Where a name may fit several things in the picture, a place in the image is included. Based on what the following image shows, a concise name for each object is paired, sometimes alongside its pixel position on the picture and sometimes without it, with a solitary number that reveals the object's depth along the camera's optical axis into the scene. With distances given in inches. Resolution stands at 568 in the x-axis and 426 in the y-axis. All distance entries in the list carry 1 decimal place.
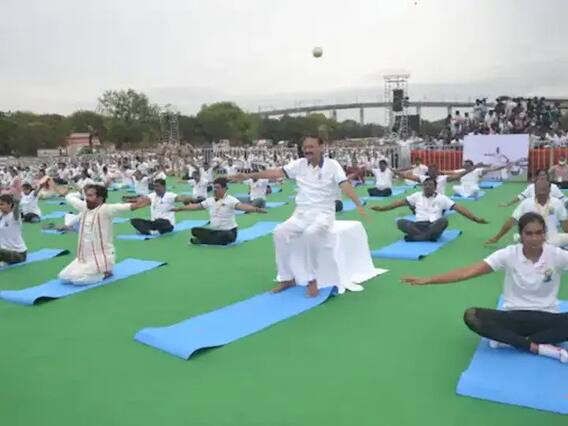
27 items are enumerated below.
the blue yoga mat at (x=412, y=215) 364.7
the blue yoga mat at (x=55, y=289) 213.5
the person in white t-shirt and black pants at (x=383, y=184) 527.8
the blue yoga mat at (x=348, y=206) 441.4
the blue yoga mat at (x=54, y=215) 473.1
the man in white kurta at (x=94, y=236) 234.7
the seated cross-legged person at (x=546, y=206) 238.5
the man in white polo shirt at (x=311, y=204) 209.5
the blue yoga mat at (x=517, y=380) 117.2
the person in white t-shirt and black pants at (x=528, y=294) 138.1
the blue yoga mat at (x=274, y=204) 479.5
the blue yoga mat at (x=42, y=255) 290.9
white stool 209.9
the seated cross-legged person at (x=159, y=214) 359.6
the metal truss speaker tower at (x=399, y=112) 1159.6
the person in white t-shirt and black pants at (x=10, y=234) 272.4
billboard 647.8
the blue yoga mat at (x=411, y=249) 265.0
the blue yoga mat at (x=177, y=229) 350.1
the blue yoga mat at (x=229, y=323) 158.1
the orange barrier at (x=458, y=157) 649.0
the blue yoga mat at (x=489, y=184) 586.6
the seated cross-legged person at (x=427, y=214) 296.4
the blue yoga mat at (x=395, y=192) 516.7
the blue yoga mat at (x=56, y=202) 588.2
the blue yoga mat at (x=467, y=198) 484.1
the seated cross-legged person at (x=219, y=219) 314.7
